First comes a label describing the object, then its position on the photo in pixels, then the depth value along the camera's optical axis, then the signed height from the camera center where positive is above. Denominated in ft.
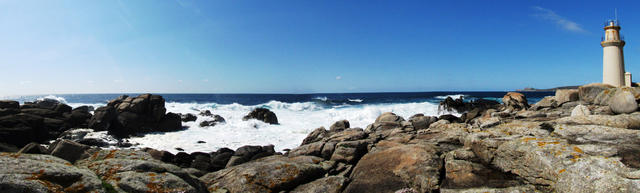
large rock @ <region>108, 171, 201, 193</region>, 12.93 -4.41
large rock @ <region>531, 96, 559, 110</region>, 54.40 -3.40
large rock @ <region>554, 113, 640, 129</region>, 19.11 -2.52
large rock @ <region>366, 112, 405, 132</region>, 54.05 -7.25
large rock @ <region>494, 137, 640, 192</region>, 11.59 -3.86
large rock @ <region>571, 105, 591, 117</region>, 29.21 -2.60
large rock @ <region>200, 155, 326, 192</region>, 18.35 -6.13
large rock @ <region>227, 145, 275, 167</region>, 41.59 -10.07
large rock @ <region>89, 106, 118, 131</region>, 74.69 -6.82
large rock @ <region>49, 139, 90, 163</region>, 24.08 -5.10
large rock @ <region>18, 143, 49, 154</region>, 32.64 -6.53
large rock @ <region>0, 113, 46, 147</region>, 56.70 -7.40
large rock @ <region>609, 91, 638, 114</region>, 28.09 -1.77
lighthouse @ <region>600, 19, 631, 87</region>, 81.05 +8.15
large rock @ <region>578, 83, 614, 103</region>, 51.99 -0.85
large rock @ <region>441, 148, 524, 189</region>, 15.03 -5.09
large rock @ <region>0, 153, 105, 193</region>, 9.74 -3.22
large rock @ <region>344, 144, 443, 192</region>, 17.46 -5.73
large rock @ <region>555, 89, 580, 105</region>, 57.47 -1.91
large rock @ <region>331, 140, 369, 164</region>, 26.34 -6.13
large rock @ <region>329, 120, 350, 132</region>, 66.23 -8.83
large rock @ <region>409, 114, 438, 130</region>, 57.31 -7.05
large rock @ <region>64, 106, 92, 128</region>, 79.77 -7.21
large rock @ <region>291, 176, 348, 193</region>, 18.12 -6.48
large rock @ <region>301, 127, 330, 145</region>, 56.32 -9.43
